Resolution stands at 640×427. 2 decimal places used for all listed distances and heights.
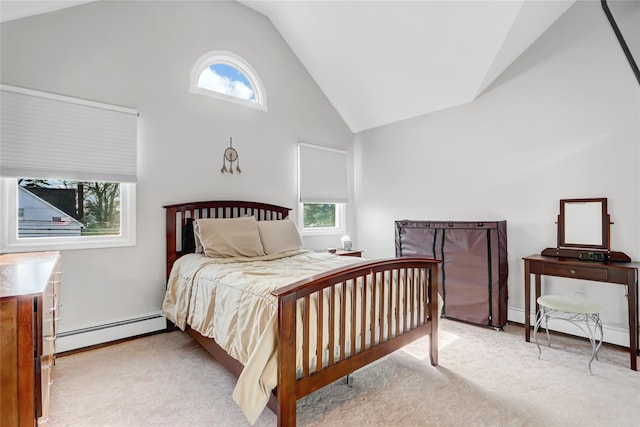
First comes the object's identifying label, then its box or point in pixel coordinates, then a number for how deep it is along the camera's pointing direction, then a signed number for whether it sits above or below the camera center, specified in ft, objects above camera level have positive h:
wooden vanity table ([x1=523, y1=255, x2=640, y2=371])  7.88 -1.71
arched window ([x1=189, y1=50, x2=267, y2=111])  11.56 +5.27
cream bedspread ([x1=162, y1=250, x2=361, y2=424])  5.08 -1.98
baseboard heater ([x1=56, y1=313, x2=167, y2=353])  8.77 -3.57
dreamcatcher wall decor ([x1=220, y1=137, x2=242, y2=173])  12.11 +2.15
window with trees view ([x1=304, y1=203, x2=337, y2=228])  15.38 -0.12
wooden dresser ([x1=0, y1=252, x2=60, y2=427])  3.66 -1.68
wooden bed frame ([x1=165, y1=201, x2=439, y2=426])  5.17 -2.36
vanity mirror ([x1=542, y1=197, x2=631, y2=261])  9.16 -0.61
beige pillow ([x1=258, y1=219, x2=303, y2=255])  11.16 -0.87
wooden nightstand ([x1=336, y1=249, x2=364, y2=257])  13.69 -1.78
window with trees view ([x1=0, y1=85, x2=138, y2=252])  8.12 +1.16
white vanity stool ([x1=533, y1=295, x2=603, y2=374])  7.89 -2.47
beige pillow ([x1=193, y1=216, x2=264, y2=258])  9.92 -0.80
